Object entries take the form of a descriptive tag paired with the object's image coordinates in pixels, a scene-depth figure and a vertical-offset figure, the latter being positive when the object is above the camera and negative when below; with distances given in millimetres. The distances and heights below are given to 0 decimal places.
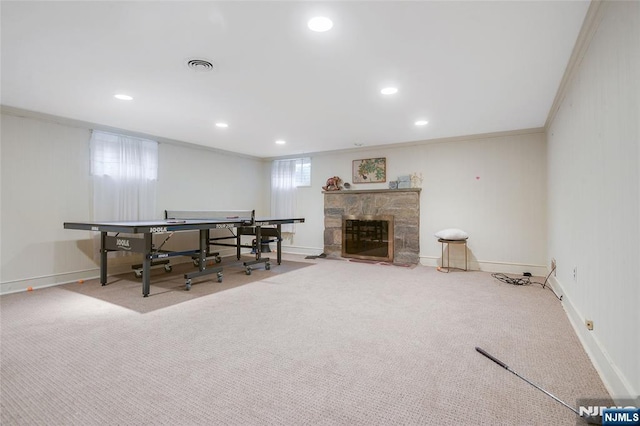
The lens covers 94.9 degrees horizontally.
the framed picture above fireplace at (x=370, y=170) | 5766 +852
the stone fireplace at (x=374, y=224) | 5402 -231
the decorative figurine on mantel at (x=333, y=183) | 6199 +622
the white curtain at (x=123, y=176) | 4270 +551
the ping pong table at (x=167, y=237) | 3258 -351
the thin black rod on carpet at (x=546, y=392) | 1337 -943
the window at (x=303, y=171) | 6652 +933
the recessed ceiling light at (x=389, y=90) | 2988 +1270
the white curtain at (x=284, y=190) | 6824 +524
